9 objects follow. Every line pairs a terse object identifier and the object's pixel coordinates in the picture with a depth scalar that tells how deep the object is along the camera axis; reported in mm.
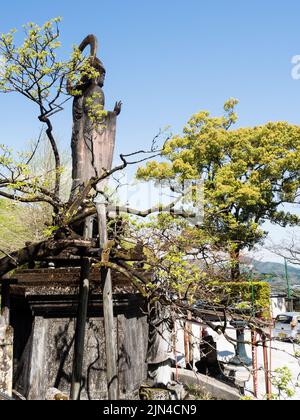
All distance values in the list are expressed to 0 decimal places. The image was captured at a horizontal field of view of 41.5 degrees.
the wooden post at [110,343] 3682
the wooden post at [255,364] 7598
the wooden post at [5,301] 4945
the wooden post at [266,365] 7150
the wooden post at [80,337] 4207
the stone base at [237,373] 8508
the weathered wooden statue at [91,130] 5759
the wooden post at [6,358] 4672
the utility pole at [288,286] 21375
